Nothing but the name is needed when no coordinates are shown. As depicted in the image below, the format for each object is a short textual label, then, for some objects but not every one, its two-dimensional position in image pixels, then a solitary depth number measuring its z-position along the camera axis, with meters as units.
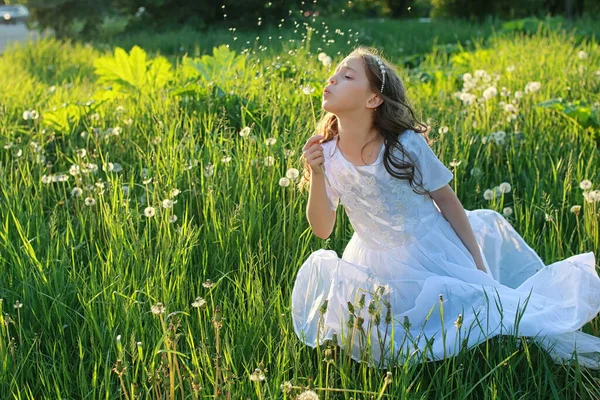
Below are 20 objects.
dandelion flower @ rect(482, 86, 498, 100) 4.09
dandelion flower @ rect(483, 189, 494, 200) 3.10
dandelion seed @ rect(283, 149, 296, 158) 3.04
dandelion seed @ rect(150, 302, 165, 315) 1.65
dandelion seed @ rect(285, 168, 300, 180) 2.76
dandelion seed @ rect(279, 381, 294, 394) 1.55
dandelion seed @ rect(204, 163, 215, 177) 3.08
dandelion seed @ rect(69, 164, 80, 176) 3.12
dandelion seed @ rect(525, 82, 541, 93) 4.35
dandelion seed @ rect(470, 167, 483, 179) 3.44
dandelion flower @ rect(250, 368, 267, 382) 1.52
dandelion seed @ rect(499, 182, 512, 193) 3.08
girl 2.15
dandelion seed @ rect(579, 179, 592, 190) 2.74
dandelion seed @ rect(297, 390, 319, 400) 1.43
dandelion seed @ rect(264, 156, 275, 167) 3.08
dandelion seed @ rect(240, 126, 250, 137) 3.16
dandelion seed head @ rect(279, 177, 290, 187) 2.84
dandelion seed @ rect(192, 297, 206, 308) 1.77
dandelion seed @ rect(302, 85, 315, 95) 3.08
